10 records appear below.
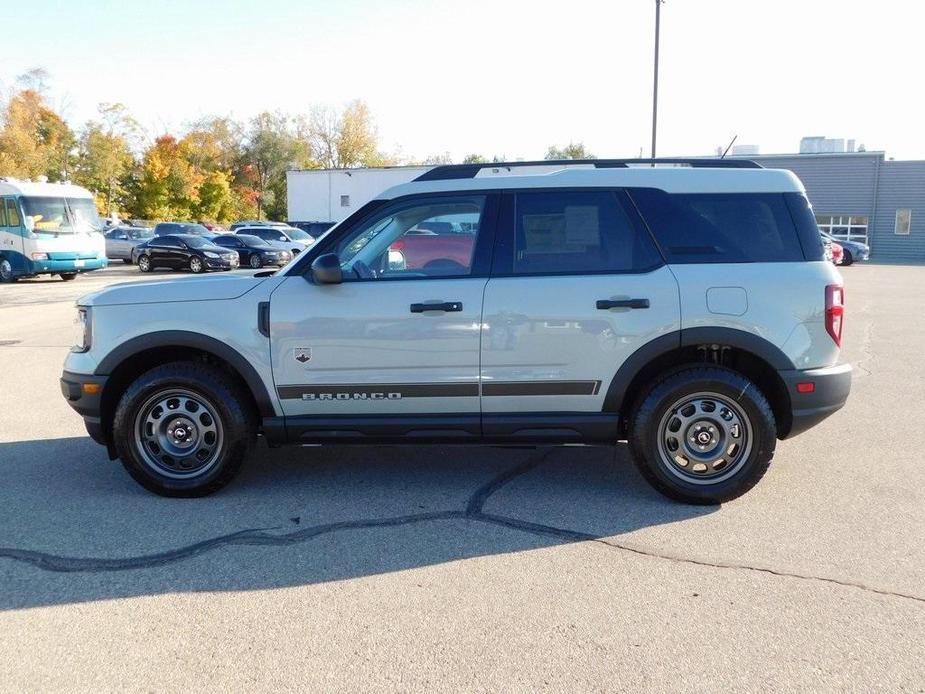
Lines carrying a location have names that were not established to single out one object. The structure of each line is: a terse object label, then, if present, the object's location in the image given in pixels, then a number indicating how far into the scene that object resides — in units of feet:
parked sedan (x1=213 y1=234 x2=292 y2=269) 96.78
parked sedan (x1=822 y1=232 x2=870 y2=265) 115.55
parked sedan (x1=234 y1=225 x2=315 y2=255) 101.80
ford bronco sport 15.30
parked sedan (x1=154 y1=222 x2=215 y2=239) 109.09
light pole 79.00
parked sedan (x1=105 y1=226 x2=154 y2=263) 109.70
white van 71.46
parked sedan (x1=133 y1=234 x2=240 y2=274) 90.53
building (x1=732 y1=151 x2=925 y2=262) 131.75
